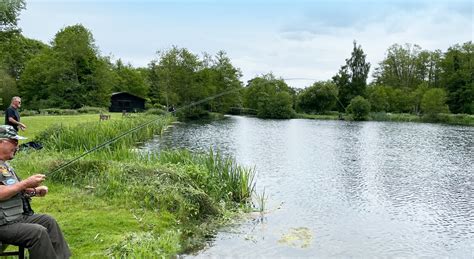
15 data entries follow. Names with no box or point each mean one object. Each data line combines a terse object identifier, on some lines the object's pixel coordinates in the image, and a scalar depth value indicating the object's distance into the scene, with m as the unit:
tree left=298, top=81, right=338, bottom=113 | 74.36
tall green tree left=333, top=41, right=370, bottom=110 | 80.25
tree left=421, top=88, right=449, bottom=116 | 68.31
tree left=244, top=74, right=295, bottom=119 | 78.56
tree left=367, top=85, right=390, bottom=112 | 77.12
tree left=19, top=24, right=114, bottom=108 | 55.81
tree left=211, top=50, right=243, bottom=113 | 76.75
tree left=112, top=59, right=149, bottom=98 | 77.38
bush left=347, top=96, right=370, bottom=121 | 69.39
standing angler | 13.21
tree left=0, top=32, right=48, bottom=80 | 66.94
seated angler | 4.12
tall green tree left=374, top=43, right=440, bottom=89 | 88.31
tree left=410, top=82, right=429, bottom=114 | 75.38
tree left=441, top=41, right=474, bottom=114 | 74.94
